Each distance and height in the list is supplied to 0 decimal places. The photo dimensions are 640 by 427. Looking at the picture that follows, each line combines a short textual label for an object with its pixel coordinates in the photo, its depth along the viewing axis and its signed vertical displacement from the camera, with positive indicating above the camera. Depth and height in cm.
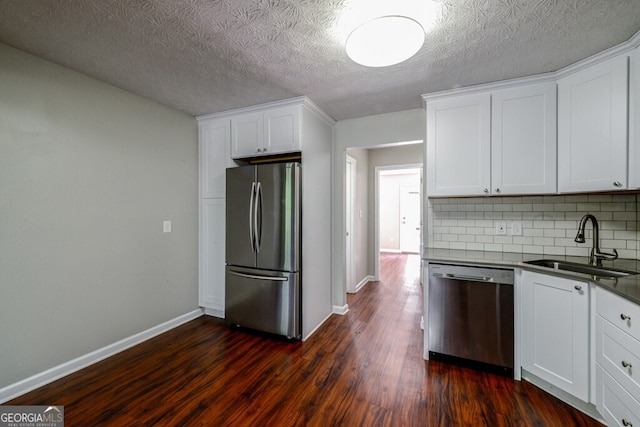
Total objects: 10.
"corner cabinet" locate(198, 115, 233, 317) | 312 +5
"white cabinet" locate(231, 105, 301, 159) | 269 +86
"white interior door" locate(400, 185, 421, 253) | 812 -14
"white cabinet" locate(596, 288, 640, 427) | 129 -77
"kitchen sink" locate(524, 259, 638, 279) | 181 -40
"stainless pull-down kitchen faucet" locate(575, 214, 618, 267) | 200 -22
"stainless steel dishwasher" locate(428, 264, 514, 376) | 203 -82
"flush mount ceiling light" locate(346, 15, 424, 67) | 144 +99
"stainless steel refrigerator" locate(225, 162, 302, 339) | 260 -35
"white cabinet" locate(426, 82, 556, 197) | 216 +63
